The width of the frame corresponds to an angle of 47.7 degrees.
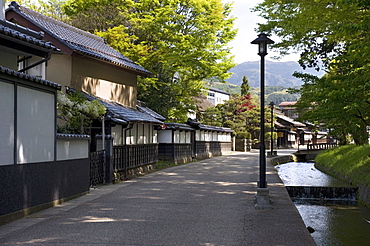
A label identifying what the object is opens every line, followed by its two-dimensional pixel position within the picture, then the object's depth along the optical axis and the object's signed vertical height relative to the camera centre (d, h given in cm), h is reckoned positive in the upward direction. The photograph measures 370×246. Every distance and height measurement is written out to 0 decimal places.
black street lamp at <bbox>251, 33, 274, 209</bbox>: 1189 +142
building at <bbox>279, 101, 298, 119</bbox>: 10506 +644
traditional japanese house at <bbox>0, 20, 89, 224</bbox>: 909 -15
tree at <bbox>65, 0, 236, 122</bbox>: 3038 +723
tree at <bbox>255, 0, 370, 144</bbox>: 1470 +409
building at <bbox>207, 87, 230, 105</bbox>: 9377 +962
